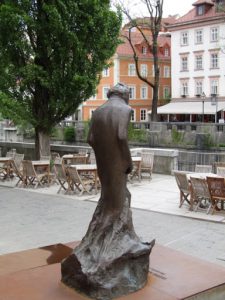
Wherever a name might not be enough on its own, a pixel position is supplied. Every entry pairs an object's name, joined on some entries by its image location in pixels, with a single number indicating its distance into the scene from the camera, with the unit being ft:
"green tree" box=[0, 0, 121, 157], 52.49
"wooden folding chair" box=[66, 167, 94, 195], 44.24
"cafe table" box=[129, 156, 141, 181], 51.37
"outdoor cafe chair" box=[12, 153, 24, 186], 52.08
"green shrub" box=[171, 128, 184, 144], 89.10
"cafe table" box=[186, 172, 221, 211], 36.76
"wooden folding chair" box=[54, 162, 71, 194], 46.24
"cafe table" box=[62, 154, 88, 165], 55.16
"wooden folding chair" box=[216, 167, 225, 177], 41.27
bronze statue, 16.17
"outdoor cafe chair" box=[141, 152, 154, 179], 53.01
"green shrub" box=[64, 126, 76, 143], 100.07
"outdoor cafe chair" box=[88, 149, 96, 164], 56.10
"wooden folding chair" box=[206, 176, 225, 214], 34.72
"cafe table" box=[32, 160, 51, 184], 49.92
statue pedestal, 16.63
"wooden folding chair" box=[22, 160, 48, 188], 49.03
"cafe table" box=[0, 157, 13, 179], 54.70
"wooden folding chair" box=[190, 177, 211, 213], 35.68
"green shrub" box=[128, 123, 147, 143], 92.32
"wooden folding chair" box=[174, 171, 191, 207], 37.40
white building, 170.81
